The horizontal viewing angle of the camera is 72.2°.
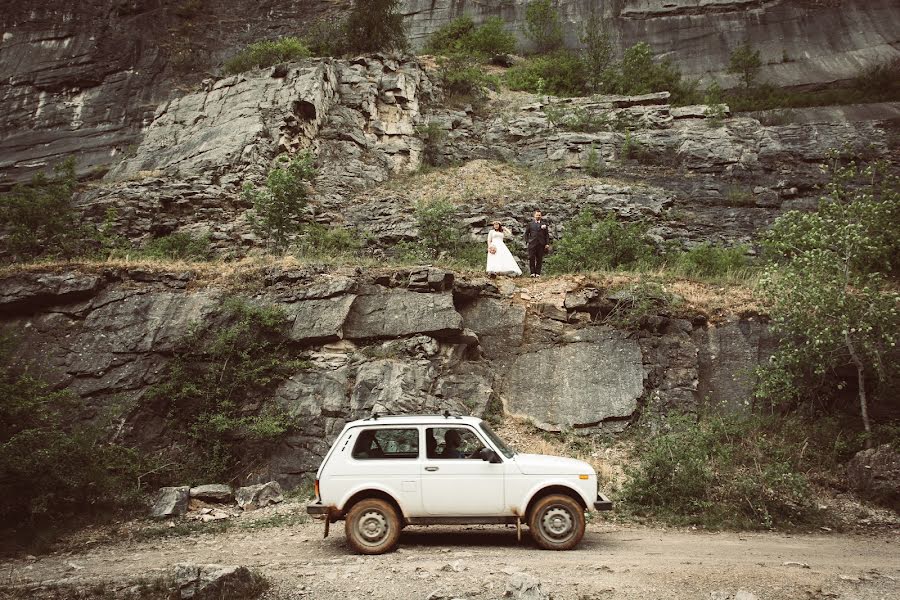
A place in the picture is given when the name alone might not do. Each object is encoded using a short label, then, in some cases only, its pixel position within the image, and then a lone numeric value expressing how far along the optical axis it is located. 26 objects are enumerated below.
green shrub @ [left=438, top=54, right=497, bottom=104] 33.91
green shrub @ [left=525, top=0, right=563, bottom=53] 43.25
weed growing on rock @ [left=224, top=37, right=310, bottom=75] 31.38
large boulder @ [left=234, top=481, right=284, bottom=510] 11.29
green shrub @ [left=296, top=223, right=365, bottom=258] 19.83
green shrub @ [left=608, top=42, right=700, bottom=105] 34.88
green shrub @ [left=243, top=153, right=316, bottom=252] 19.44
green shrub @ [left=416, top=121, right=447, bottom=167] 30.19
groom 17.00
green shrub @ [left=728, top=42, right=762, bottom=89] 38.06
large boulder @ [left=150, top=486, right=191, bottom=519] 10.85
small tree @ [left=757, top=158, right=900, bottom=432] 11.26
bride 16.75
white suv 7.99
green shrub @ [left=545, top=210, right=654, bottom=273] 18.03
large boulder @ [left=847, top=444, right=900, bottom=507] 10.32
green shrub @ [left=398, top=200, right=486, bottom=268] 20.22
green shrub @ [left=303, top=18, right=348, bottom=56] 33.16
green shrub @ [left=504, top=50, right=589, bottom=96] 36.47
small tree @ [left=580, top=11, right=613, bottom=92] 36.03
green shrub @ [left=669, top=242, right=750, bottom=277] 17.62
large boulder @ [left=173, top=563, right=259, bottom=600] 6.49
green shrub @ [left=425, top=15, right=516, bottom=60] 41.53
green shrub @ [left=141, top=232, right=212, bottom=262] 20.34
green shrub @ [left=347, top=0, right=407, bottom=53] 32.31
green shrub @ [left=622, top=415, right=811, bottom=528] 9.97
